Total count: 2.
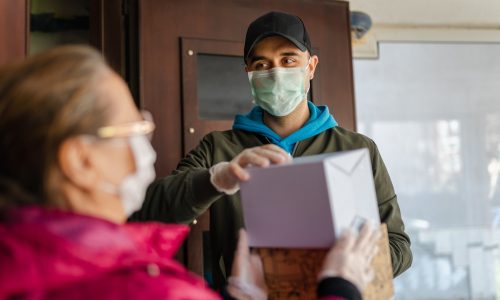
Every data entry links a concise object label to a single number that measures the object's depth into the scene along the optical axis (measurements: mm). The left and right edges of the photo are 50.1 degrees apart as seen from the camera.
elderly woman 660
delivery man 1372
